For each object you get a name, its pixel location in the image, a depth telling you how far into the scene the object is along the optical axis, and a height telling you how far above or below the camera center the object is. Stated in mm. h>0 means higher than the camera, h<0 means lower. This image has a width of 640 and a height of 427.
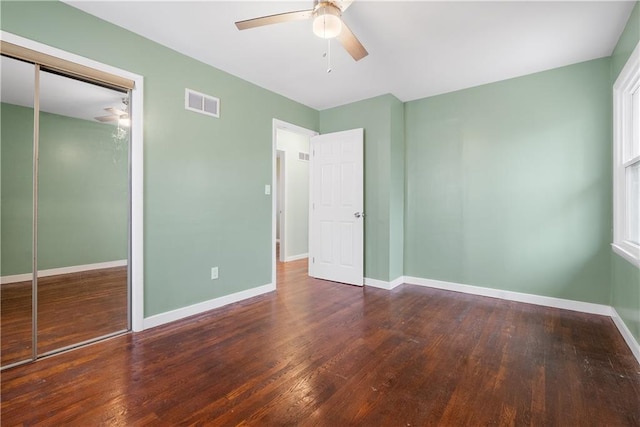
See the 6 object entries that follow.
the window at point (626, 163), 2524 +445
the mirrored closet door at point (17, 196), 2100 +105
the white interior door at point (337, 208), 4168 +63
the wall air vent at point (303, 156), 6386 +1230
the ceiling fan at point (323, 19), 1954 +1313
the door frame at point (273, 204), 3893 +105
